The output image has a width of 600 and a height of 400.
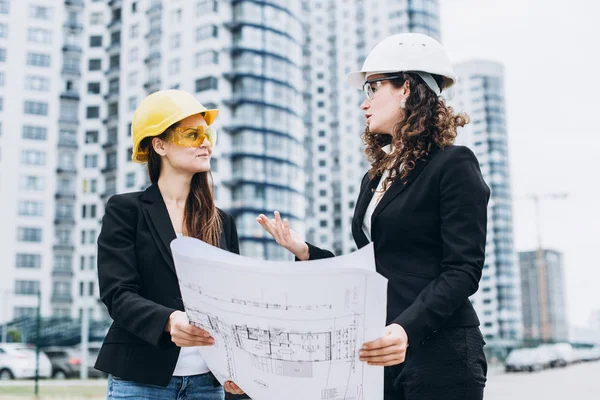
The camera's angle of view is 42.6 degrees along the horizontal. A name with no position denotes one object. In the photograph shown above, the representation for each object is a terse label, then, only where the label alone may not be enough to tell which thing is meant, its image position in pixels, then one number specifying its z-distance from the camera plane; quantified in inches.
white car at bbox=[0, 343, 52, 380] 901.2
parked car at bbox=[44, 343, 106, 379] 1074.1
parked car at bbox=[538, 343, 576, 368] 1962.4
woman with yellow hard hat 97.8
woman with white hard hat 89.0
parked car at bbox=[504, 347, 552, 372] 1562.5
